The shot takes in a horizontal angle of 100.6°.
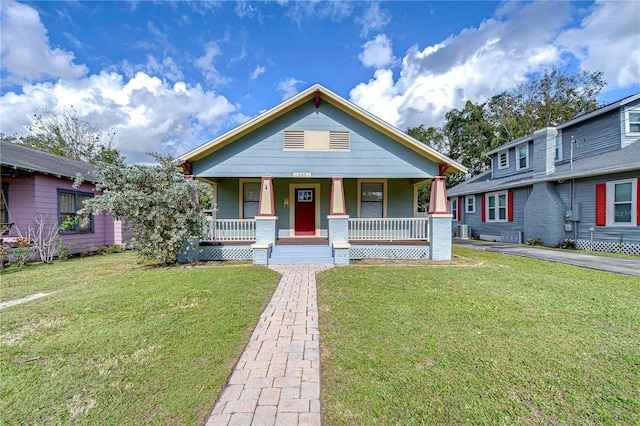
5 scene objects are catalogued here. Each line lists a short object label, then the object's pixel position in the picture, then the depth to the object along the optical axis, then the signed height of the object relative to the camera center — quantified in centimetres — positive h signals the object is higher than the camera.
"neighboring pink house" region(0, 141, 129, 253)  991 +55
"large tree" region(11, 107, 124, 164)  2522 +692
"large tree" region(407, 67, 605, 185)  2352 +942
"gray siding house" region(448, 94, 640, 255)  1066 +105
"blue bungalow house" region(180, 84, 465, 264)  949 +156
